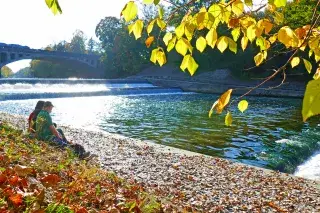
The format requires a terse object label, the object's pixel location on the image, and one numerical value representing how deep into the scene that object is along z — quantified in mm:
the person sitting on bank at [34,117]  8422
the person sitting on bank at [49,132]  8000
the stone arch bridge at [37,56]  50688
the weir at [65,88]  26222
